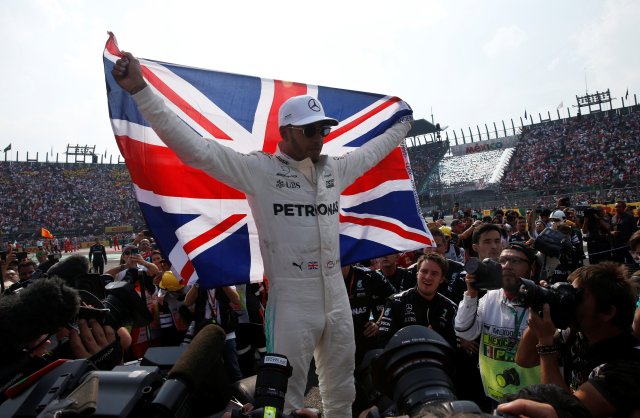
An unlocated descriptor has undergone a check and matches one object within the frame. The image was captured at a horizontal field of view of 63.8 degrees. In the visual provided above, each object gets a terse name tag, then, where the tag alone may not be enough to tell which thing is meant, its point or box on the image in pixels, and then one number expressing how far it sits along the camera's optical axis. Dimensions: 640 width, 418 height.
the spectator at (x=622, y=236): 8.97
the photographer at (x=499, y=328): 2.79
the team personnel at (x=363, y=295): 4.07
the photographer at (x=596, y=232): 8.79
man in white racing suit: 2.53
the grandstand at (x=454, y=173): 35.68
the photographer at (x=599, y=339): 1.62
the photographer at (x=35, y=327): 1.58
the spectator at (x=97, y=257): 16.73
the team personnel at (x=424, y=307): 3.64
